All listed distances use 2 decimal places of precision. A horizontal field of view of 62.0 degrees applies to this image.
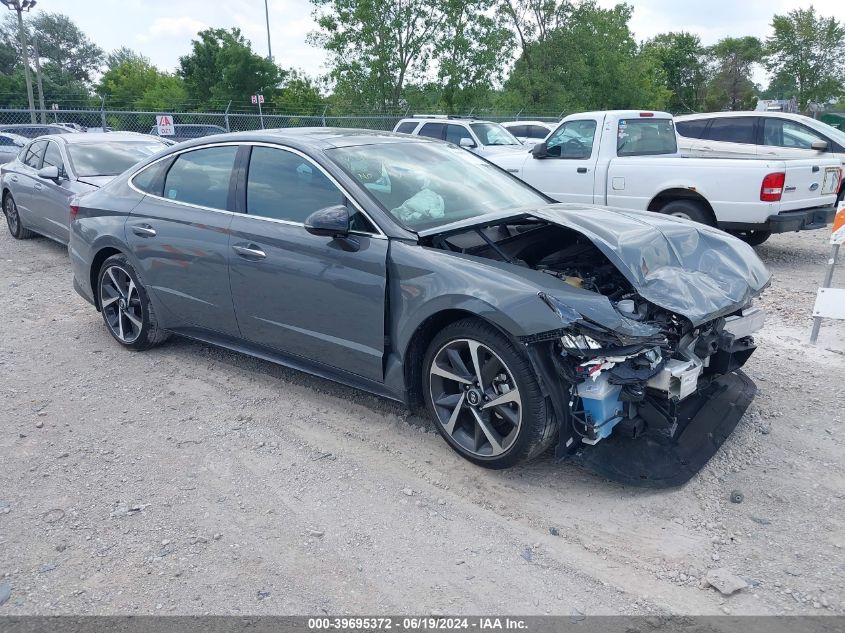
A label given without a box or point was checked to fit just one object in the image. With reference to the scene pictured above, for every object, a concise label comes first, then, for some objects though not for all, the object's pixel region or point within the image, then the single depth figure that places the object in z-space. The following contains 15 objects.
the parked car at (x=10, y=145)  20.09
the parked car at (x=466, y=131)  14.66
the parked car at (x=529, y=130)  20.55
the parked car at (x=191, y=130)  20.58
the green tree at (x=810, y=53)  46.38
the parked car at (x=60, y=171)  8.56
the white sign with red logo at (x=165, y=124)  18.74
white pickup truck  8.05
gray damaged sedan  3.36
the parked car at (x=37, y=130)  19.90
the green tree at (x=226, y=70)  40.19
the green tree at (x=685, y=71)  70.00
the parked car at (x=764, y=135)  11.59
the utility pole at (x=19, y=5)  29.48
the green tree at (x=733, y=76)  67.75
